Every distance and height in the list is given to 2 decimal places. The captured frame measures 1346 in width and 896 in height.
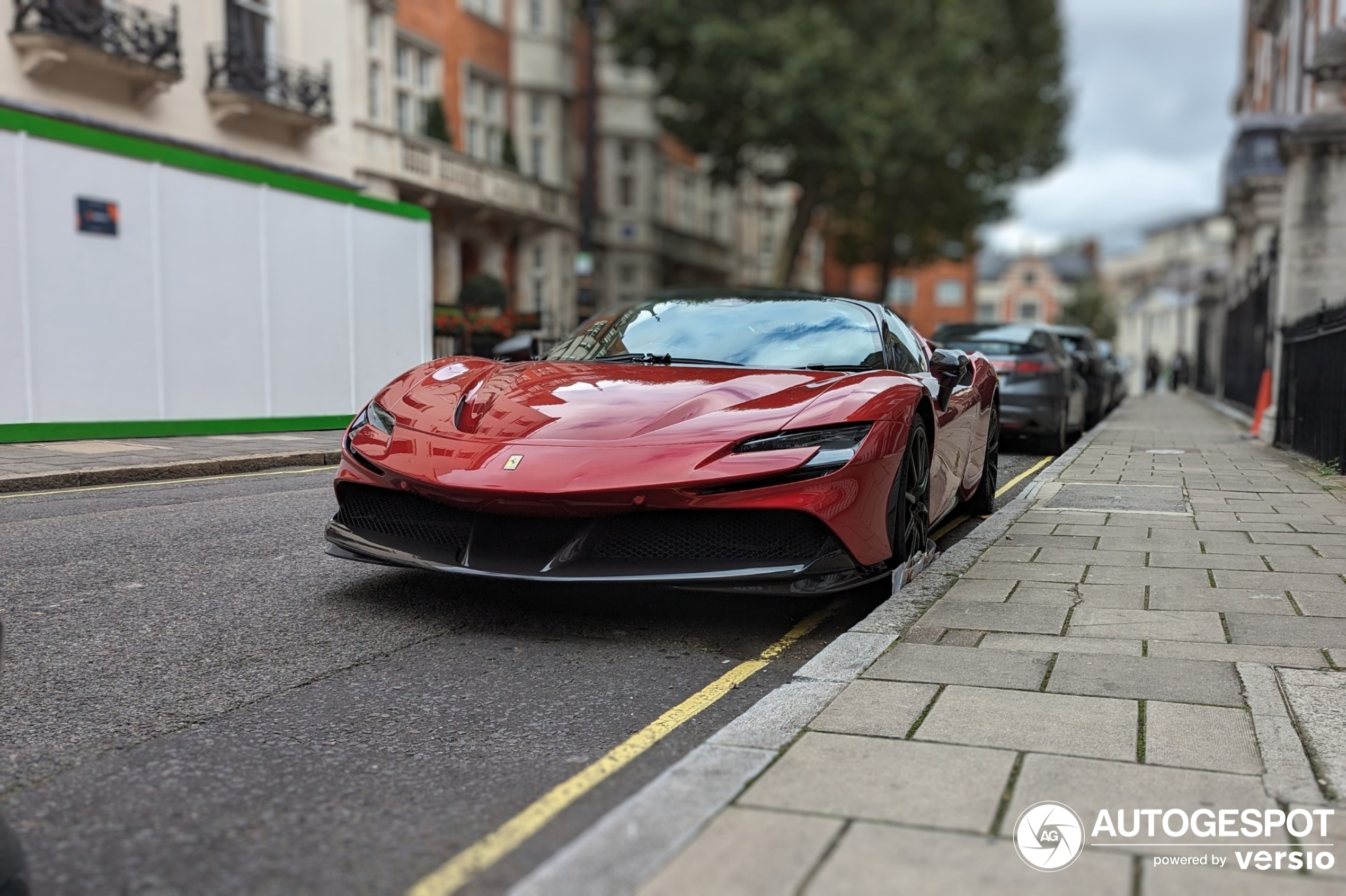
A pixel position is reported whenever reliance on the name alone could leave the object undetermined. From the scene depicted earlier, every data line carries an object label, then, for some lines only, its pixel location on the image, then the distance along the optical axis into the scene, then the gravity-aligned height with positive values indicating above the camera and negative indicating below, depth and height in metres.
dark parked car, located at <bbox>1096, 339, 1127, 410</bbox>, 21.61 -0.33
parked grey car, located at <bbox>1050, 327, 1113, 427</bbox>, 15.96 -0.12
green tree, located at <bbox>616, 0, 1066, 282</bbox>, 28.25 +6.18
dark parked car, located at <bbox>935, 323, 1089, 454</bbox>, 11.72 -0.22
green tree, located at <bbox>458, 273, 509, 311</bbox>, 24.11 +1.09
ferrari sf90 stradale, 4.04 -0.42
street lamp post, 23.00 +3.11
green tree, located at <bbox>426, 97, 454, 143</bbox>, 26.36 +4.81
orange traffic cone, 14.66 -0.53
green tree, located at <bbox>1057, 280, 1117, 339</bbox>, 95.50 +3.20
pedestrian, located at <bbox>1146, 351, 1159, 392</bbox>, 48.91 -0.75
